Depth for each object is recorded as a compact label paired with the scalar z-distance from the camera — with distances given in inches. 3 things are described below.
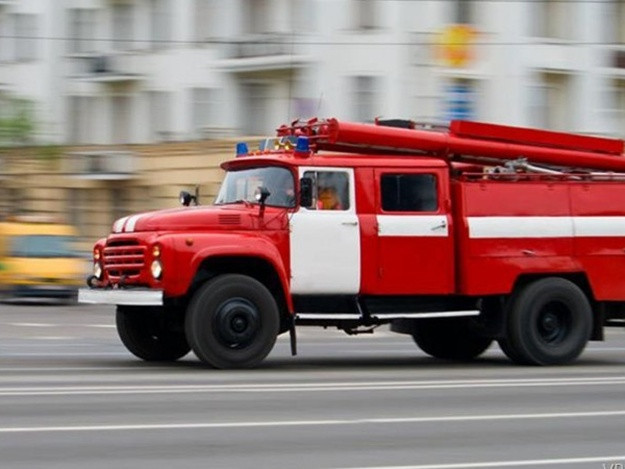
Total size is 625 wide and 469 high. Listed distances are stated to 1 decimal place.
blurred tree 2105.1
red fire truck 660.1
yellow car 1398.9
